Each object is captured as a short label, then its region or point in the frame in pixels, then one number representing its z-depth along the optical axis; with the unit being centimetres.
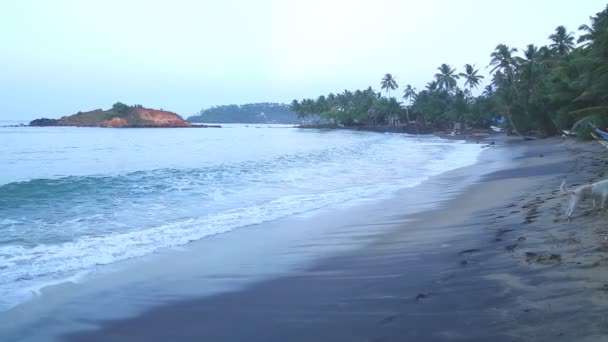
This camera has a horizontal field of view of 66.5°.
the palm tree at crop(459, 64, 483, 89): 7150
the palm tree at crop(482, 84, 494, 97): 8602
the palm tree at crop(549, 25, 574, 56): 4606
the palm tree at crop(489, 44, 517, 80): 4991
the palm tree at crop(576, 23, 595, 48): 2770
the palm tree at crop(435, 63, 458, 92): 8119
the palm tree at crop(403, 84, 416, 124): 9744
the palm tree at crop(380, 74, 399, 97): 10600
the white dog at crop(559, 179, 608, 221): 691
